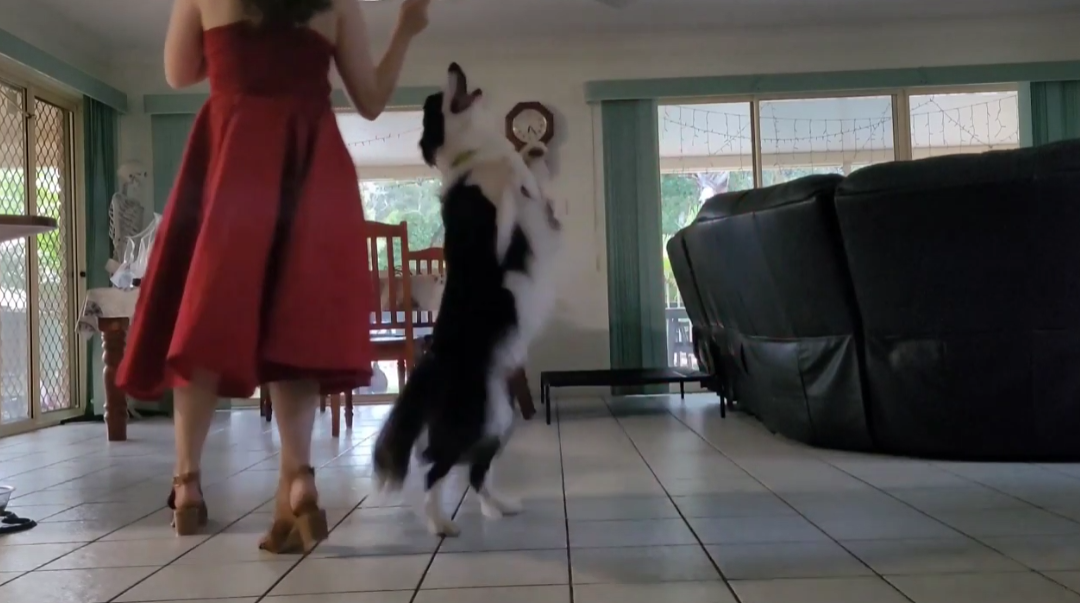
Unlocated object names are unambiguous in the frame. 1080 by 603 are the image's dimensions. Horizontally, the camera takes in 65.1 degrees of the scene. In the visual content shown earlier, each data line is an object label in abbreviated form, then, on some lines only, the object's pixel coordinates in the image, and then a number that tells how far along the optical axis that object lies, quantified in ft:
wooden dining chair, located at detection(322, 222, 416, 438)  11.85
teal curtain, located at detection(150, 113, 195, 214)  17.38
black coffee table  12.99
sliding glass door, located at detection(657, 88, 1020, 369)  18.17
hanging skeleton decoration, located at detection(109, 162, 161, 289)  15.19
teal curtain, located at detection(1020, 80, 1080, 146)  17.28
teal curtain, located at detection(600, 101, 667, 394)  17.24
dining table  12.07
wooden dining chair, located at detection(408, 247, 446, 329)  13.28
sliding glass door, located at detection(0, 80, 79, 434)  14.29
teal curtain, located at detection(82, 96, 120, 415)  16.19
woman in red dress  4.95
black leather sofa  7.16
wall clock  17.46
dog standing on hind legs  5.27
